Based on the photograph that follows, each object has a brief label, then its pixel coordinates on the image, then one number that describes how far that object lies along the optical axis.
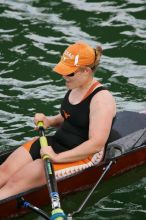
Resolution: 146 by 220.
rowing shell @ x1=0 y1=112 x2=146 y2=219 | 16.05
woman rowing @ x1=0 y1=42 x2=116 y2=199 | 16.20
